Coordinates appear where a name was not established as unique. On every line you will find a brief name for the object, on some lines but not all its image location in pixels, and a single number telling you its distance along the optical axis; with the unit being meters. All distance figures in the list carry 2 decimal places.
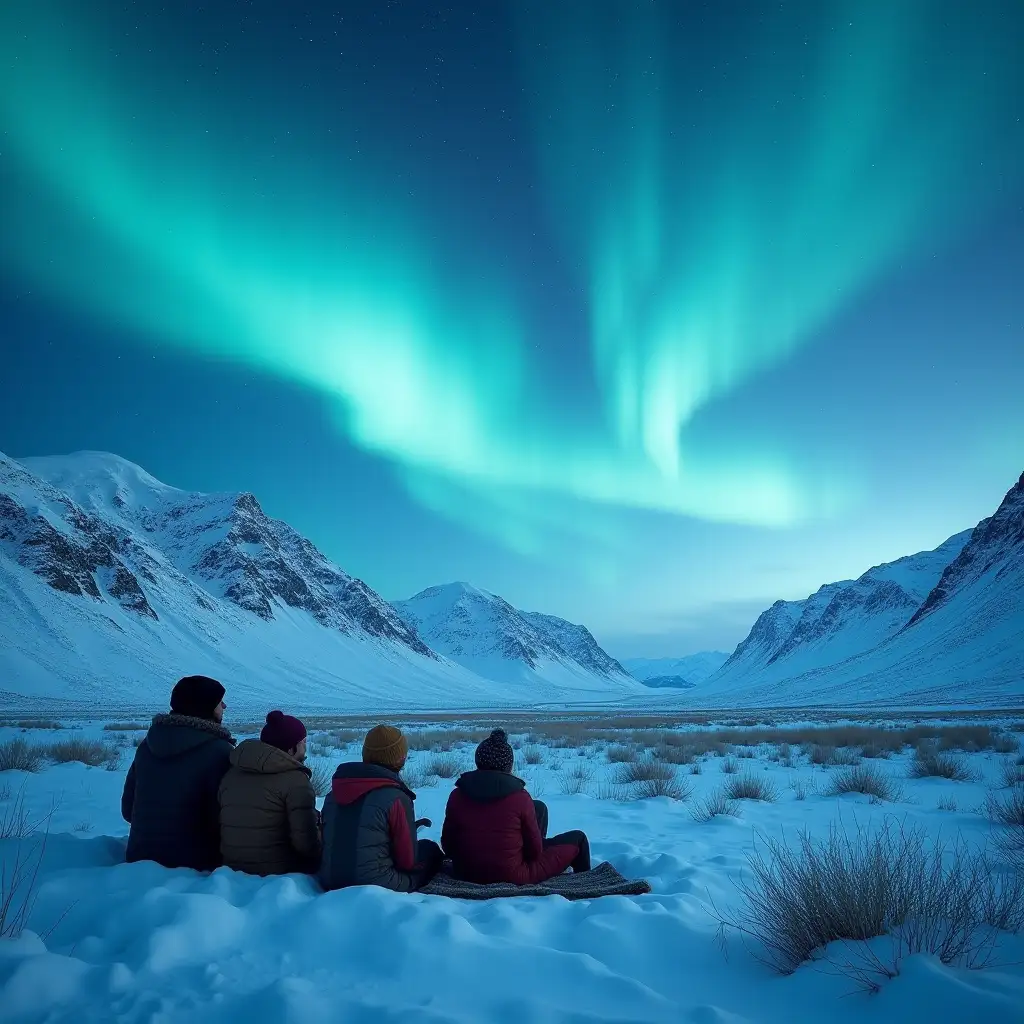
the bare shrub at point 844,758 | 12.53
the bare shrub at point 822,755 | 13.06
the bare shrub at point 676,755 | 13.45
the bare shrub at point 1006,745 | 14.16
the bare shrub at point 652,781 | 9.48
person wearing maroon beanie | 4.16
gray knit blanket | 4.20
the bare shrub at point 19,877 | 3.26
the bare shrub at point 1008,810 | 6.84
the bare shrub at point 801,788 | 9.32
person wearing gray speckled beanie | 4.44
